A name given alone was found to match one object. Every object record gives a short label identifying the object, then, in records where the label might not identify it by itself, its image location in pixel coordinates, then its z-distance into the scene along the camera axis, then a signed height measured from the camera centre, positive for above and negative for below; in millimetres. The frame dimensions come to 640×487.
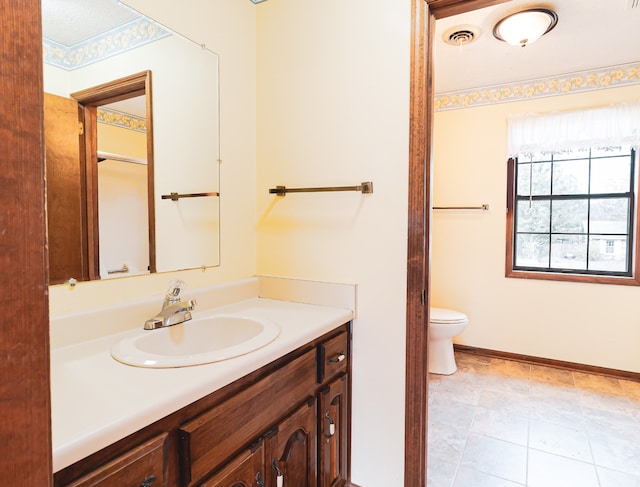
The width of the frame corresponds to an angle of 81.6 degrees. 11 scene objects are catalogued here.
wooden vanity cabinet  728 -521
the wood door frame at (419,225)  1412 +22
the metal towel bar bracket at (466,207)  3150 +204
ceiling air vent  2172 +1191
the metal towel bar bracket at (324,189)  1525 +181
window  2812 +125
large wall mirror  1103 +303
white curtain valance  2662 +769
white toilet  2779 -838
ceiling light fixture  1979 +1141
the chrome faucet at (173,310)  1241 -275
